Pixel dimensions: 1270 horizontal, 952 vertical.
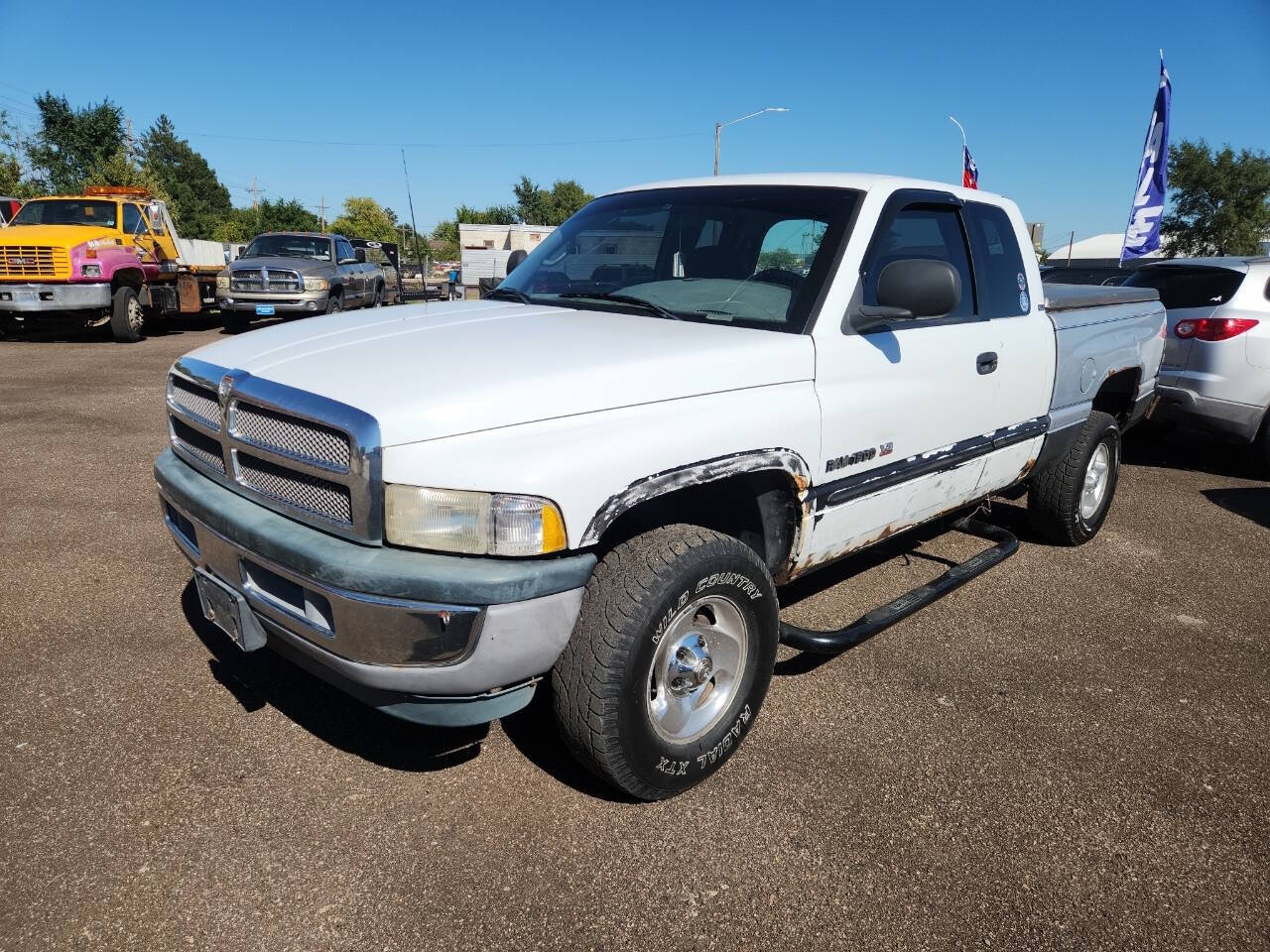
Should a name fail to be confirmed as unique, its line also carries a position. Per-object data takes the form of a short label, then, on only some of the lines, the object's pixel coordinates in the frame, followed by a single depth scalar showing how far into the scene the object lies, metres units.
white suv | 6.49
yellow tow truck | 12.66
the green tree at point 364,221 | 78.56
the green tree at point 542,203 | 78.01
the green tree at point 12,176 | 33.16
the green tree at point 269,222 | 68.25
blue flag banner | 13.70
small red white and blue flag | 20.20
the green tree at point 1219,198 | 39.94
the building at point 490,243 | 23.16
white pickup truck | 2.10
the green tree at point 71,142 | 39.19
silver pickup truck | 15.03
